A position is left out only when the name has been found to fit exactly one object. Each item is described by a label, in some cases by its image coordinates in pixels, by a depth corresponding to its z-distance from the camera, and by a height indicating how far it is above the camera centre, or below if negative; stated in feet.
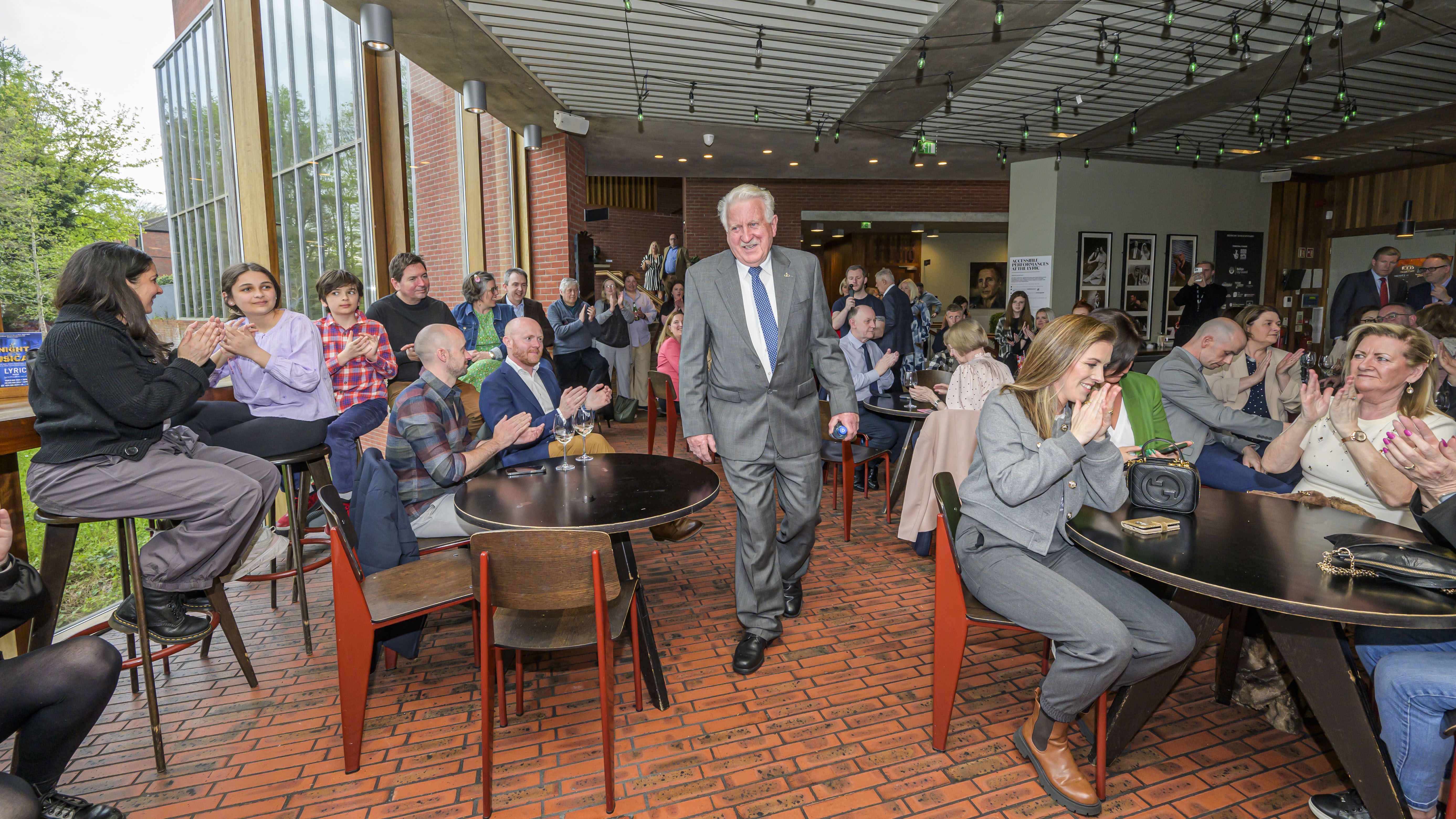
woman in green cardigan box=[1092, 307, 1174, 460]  9.12 -1.18
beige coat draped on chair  11.94 -2.24
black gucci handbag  7.21 -1.74
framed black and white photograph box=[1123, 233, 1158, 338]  35.29 +2.13
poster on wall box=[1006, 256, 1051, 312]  33.94 +1.89
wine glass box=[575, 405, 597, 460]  9.66 -1.45
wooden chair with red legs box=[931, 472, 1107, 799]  7.16 -3.09
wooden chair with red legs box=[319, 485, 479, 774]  7.14 -3.07
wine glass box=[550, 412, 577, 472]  9.57 -1.53
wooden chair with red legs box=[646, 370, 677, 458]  20.57 -2.47
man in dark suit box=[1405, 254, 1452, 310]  21.48 +1.18
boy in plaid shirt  12.57 -0.84
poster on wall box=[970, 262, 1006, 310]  60.39 +2.68
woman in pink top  21.42 -0.83
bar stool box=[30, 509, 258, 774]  7.61 -2.97
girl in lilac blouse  10.71 -0.65
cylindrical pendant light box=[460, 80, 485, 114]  21.13 +6.71
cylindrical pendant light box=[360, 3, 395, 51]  15.48 +6.50
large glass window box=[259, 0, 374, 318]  24.29 +6.46
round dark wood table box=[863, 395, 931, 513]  14.08 -2.00
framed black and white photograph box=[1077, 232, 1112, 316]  34.24 +2.39
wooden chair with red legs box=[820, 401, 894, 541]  14.43 -2.91
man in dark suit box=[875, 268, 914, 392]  25.98 +0.15
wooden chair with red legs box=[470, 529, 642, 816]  6.37 -2.45
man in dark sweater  15.78 +0.22
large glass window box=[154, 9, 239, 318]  21.11 +5.26
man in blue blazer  11.22 -1.17
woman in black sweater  7.38 -1.31
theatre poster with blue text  9.55 -0.44
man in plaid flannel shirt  9.30 -1.60
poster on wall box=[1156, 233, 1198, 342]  36.11 +2.39
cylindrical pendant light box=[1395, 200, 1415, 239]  31.24 +3.83
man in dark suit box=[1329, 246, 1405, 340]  22.68 +0.81
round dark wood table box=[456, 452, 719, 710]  7.48 -2.08
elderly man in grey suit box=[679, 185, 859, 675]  9.29 -0.85
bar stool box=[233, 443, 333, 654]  10.07 -2.69
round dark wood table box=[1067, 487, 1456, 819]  5.22 -2.09
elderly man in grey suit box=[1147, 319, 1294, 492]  11.22 -1.68
